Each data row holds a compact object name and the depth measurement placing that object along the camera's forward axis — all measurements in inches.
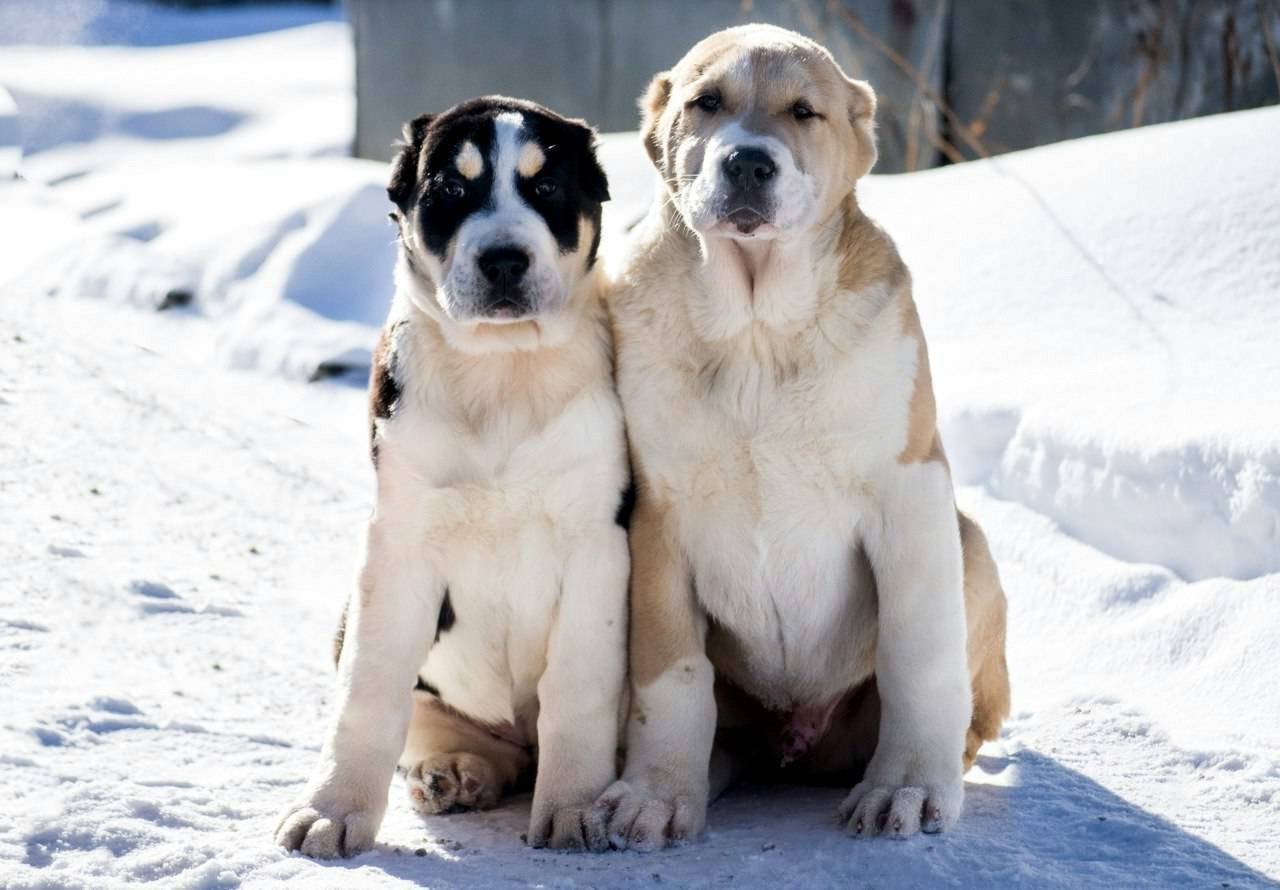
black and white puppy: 161.0
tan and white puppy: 163.0
